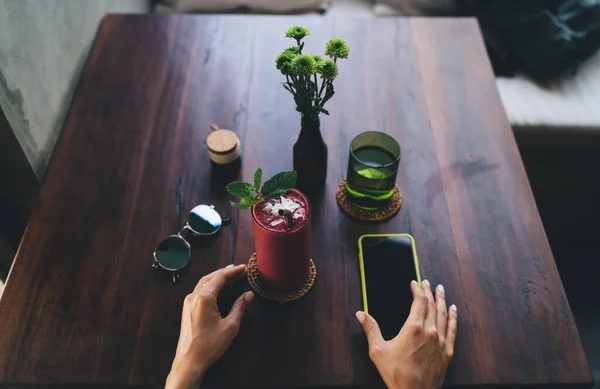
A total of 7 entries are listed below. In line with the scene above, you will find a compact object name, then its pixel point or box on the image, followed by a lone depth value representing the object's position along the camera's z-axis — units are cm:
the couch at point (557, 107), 169
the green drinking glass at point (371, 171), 107
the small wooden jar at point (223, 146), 115
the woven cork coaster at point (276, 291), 101
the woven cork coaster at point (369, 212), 112
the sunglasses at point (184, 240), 105
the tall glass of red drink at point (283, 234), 86
